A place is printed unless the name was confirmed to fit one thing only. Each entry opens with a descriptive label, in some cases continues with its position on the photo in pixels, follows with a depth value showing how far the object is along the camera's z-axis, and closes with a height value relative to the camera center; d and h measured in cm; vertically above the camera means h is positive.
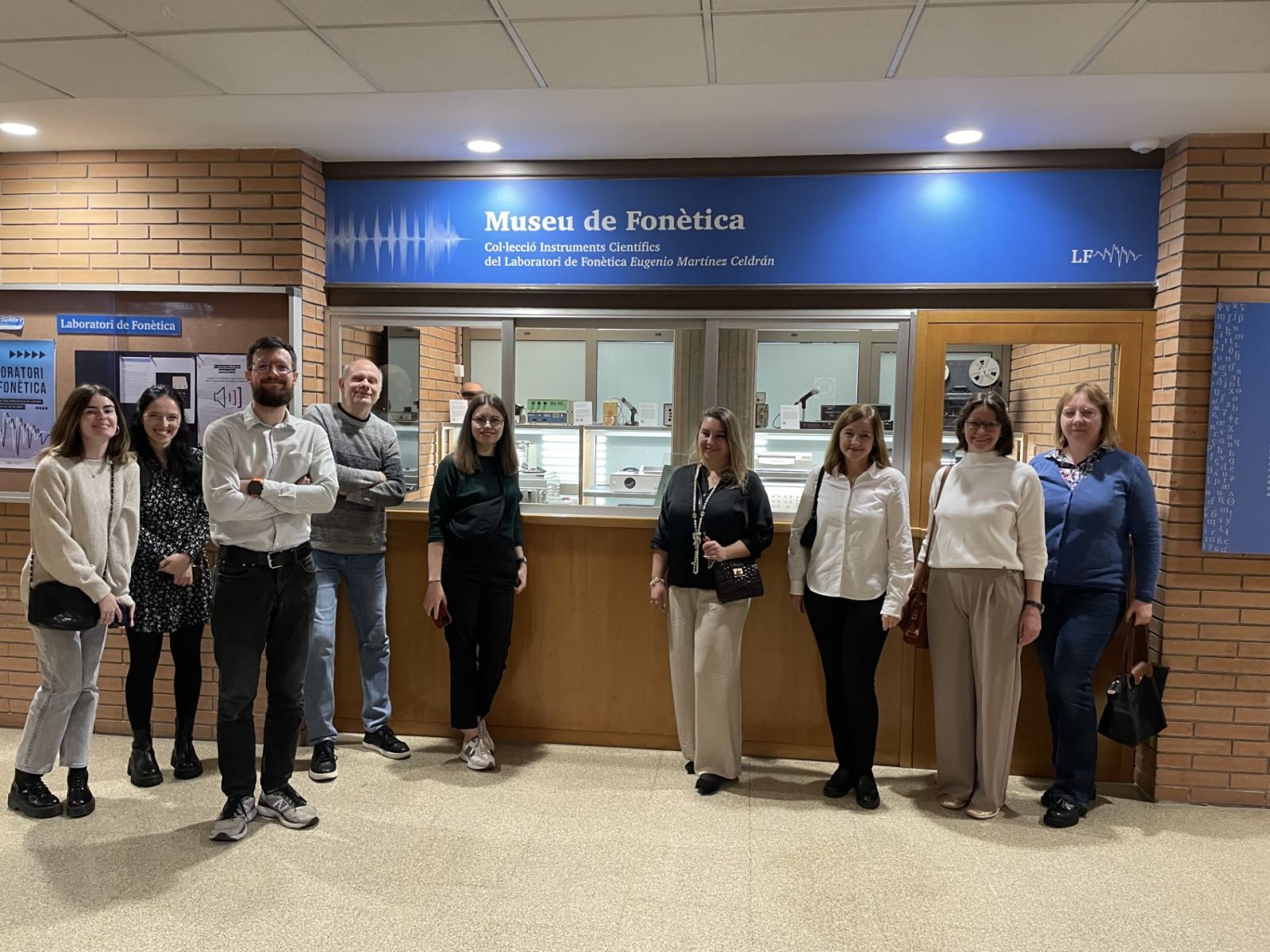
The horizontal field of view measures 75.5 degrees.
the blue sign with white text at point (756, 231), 378 +101
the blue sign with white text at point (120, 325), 410 +49
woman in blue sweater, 343 -47
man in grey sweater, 378 -57
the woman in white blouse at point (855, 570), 346 -54
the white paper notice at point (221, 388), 408 +18
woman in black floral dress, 348 -64
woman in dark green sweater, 372 -57
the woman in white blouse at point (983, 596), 335 -62
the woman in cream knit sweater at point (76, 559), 310 -53
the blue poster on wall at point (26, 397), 417 +11
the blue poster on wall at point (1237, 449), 352 +2
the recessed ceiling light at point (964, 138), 363 +138
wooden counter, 396 -113
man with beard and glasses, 298 -51
